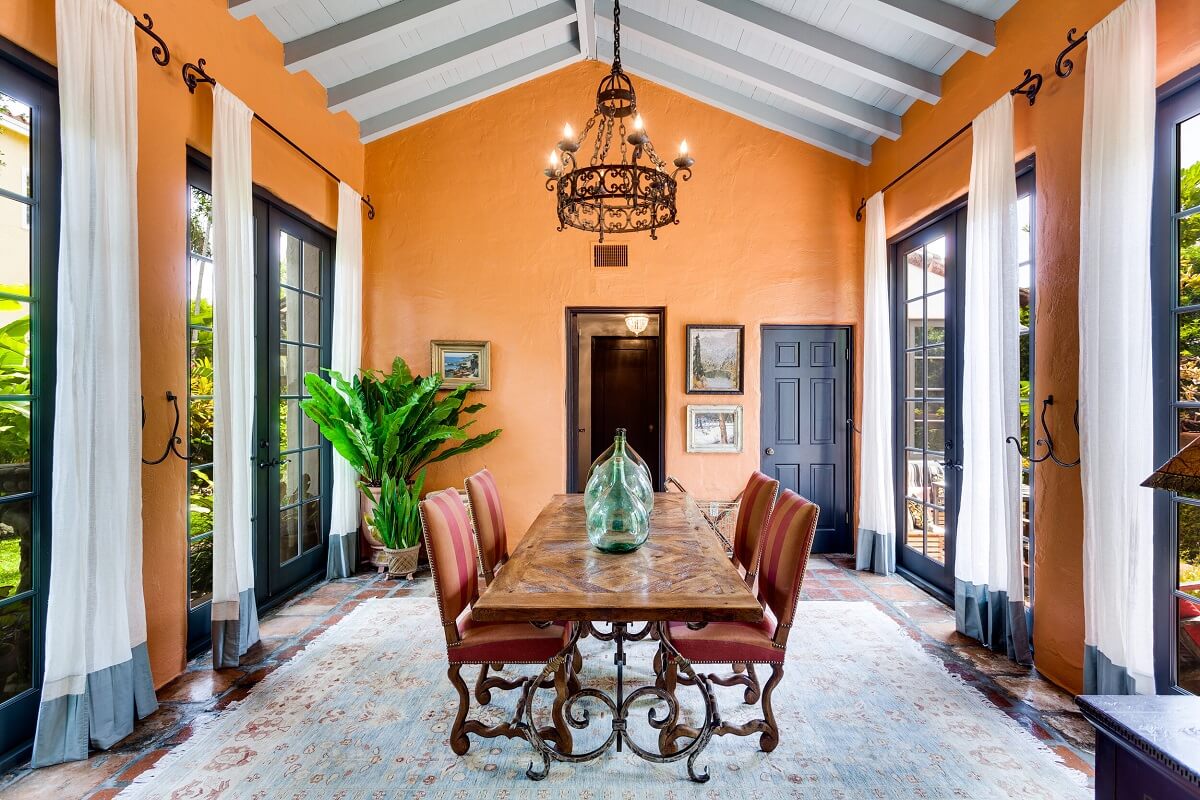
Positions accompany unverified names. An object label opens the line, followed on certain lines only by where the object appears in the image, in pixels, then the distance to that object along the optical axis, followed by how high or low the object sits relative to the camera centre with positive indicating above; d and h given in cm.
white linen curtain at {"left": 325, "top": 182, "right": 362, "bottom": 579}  427 +39
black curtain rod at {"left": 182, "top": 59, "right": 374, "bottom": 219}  277 +158
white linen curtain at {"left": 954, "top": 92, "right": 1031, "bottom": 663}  288 -6
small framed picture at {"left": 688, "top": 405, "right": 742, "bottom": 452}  488 -23
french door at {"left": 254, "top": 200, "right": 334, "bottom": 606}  361 +1
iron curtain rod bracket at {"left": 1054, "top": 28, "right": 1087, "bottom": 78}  253 +150
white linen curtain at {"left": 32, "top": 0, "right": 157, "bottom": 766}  206 -3
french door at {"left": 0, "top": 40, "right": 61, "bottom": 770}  204 +12
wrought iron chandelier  242 +96
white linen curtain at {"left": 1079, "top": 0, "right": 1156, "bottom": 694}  218 +18
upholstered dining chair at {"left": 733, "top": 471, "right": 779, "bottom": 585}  269 -57
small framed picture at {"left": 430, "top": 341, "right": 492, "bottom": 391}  485 +33
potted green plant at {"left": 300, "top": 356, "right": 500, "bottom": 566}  390 -13
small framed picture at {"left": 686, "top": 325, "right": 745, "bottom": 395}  487 +32
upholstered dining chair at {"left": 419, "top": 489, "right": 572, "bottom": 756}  210 -87
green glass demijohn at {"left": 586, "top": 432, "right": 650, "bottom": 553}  228 -45
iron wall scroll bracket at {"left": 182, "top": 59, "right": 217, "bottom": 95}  277 +158
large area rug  196 -129
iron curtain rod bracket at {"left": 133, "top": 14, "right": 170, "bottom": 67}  248 +158
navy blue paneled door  493 -15
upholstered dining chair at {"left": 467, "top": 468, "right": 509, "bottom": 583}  268 -57
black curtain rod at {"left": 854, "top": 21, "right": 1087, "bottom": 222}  254 +152
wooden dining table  177 -61
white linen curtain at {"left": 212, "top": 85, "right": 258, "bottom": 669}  284 +11
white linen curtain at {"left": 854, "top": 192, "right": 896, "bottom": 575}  434 -19
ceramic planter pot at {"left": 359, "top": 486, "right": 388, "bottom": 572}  434 -105
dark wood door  741 +15
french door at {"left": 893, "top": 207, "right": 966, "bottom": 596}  376 +2
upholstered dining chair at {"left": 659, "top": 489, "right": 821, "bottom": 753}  210 -86
